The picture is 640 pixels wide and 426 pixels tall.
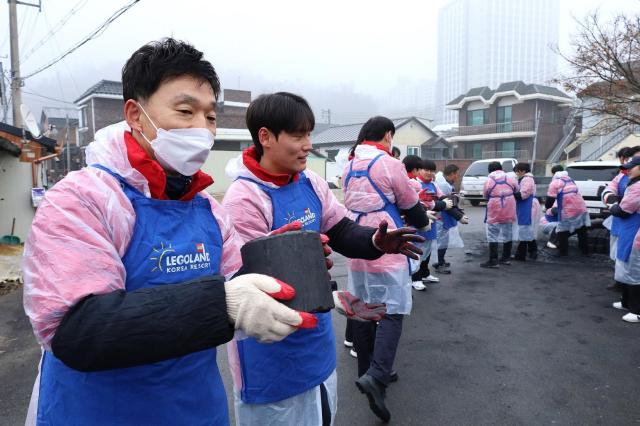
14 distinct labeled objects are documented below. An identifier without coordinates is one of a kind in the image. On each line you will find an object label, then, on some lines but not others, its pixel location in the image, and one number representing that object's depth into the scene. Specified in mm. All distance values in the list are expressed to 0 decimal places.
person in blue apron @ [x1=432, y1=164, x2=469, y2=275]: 7484
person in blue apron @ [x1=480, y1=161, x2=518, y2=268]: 7676
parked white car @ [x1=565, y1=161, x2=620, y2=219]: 9758
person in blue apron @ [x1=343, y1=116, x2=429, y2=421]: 3150
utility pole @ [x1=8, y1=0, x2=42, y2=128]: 11750
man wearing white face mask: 930
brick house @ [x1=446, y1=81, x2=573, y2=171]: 32031
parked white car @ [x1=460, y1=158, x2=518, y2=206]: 17730
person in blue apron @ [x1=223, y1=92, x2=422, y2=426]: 1812
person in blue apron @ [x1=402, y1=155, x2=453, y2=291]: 6082
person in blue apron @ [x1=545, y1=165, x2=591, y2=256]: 8125
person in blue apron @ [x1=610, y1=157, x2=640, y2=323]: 4820
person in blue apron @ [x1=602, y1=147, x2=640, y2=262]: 5688
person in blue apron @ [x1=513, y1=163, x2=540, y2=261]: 8094
